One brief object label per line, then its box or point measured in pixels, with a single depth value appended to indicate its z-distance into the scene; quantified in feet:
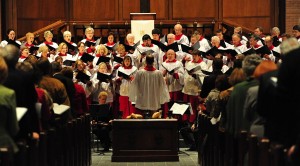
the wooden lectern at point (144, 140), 42.32
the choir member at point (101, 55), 50.96
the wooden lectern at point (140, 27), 60.03
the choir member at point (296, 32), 54.24
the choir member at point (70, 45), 54.08
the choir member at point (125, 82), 49.75
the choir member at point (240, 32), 55.75
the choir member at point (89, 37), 55.67
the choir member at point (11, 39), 54.18
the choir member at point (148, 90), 47.14
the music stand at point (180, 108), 43.34
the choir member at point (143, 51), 51.96
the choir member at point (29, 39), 55.72
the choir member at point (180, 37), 55.92
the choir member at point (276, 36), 55.17
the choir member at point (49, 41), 55.76
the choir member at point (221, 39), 52.60
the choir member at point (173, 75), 50.19
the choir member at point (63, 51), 52.64
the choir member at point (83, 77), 47.06
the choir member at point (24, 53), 51.27
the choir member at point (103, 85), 50.08
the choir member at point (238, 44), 52.80
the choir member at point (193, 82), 49.62
